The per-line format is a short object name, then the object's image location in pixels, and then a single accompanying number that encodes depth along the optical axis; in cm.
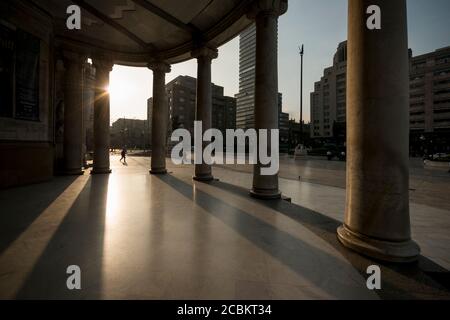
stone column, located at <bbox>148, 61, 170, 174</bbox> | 1622
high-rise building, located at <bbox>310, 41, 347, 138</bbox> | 10881
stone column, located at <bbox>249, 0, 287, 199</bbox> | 845
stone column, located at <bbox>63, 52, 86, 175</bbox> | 1471
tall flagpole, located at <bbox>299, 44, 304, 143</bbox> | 3639
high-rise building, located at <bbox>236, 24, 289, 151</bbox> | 14038
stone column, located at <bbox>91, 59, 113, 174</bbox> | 1602
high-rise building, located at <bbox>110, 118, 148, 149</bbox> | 10819
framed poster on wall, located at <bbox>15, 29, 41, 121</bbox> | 1089
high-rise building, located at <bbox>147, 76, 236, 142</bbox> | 10648
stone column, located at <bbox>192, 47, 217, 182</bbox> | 1311
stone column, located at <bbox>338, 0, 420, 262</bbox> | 396
